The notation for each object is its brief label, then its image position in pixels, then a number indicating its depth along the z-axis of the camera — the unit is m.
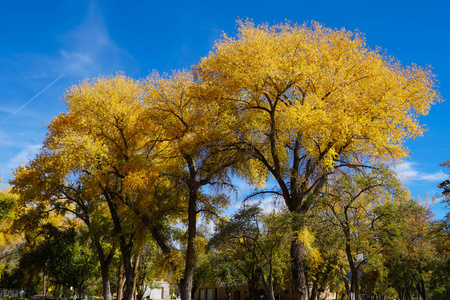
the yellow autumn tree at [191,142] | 17.59
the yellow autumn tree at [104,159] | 20.31
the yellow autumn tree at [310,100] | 15.02
